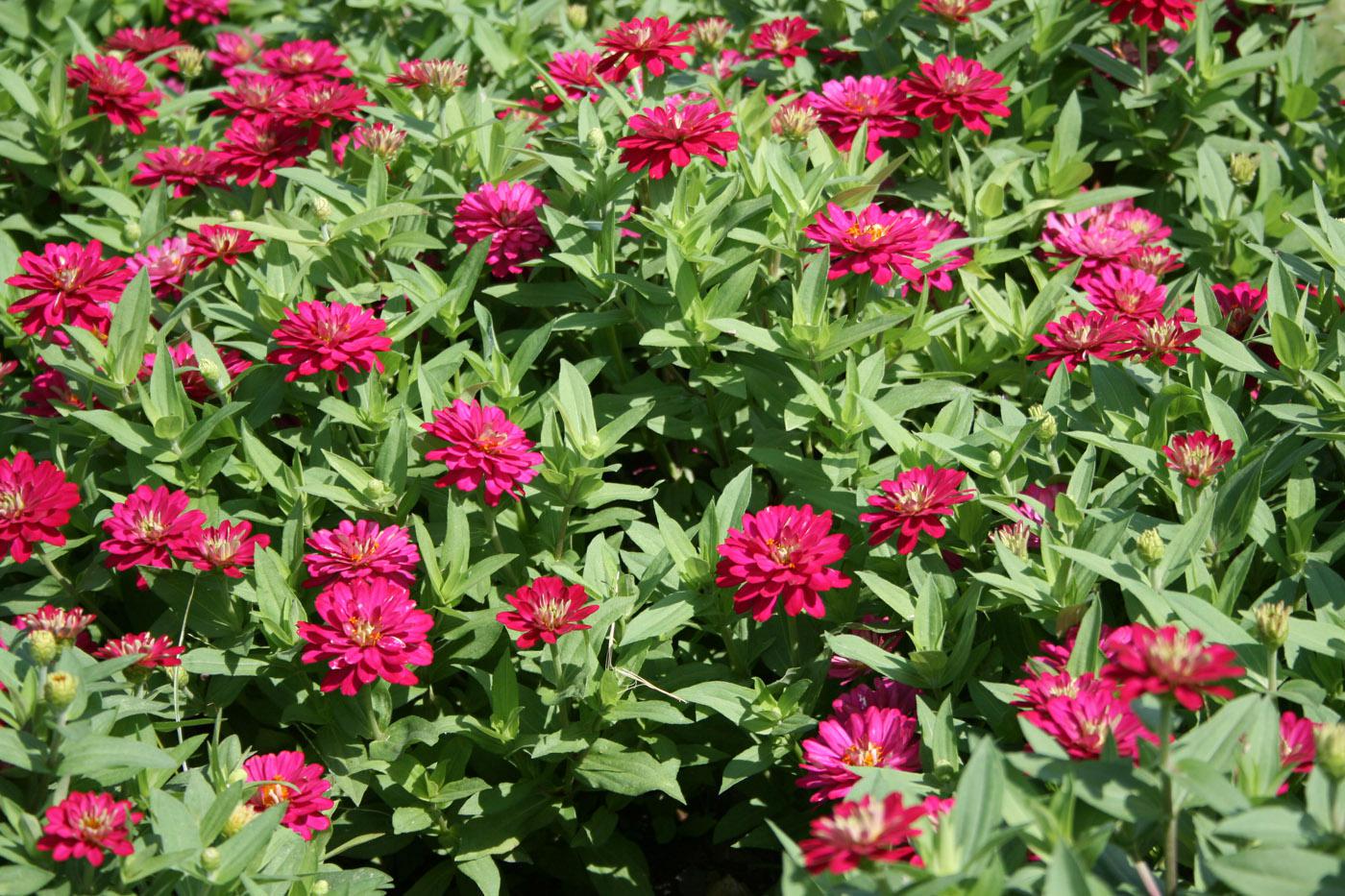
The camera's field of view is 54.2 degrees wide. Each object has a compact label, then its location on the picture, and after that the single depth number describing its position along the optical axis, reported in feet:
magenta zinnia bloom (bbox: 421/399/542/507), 7.58
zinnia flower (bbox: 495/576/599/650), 7.25
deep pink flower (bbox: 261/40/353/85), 11.09
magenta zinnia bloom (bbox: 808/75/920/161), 10.00
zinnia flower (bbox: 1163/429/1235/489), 7.25
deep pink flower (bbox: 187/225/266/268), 9.63
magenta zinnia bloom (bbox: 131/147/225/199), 10.64
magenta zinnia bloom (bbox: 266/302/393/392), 8.09
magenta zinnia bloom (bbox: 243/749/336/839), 7.11
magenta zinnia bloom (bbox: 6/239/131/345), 8.56
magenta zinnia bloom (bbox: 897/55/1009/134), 9.44
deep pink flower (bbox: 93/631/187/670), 7.47
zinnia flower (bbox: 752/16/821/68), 11.30
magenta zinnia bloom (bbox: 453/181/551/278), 9.36
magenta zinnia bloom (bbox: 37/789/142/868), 6.23
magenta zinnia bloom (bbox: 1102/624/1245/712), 4.88
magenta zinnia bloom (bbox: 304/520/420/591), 7.55
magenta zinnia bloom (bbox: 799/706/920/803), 7.01
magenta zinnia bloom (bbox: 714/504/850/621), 7.02
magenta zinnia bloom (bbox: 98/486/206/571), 7.77
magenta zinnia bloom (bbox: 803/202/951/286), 8.17
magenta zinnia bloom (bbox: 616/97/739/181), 8.44
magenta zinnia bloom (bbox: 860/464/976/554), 7.26
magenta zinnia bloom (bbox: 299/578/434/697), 7.15
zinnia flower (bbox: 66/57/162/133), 10.95
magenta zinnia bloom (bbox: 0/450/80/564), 7.56
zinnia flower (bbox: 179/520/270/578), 7.79
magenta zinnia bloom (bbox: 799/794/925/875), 4.93
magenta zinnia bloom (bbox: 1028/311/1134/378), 8.16
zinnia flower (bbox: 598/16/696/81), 9.46
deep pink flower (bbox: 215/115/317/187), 10.17
